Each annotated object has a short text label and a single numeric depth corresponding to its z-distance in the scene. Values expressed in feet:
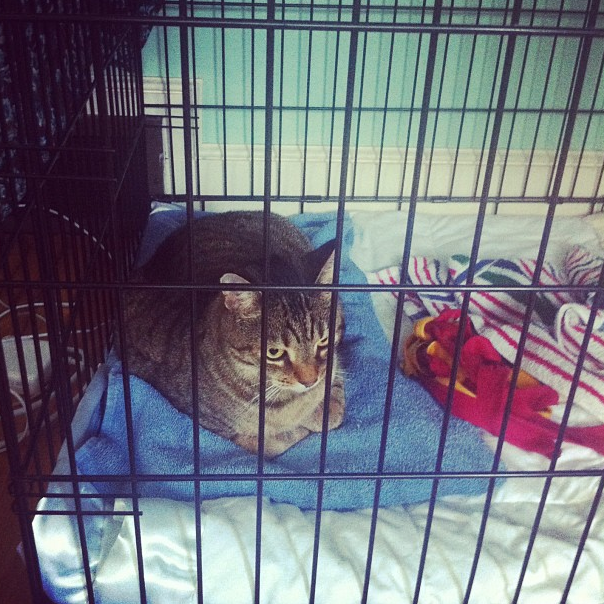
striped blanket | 3.80
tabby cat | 3.21
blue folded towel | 3.11
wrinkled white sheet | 2.74
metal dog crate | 2.38
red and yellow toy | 3.41
